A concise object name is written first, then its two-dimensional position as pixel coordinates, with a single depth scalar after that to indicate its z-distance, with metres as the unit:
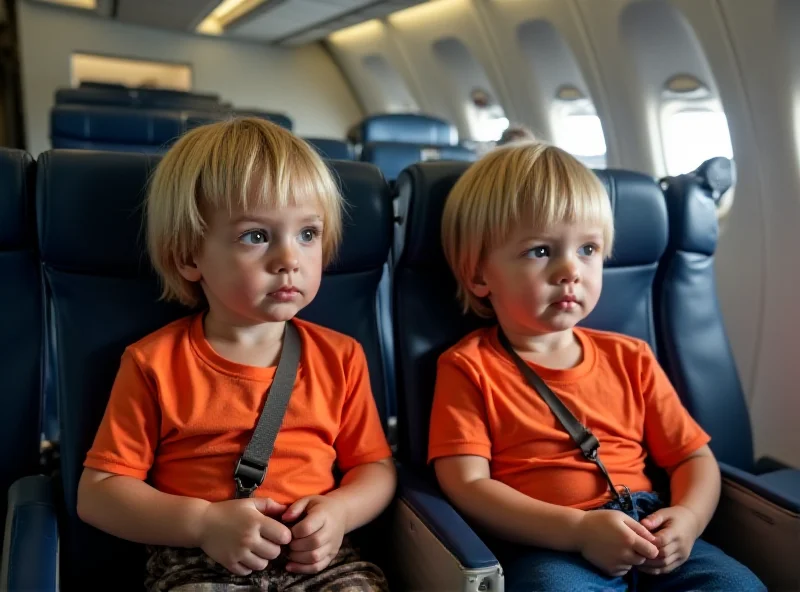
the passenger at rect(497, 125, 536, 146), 2.92
